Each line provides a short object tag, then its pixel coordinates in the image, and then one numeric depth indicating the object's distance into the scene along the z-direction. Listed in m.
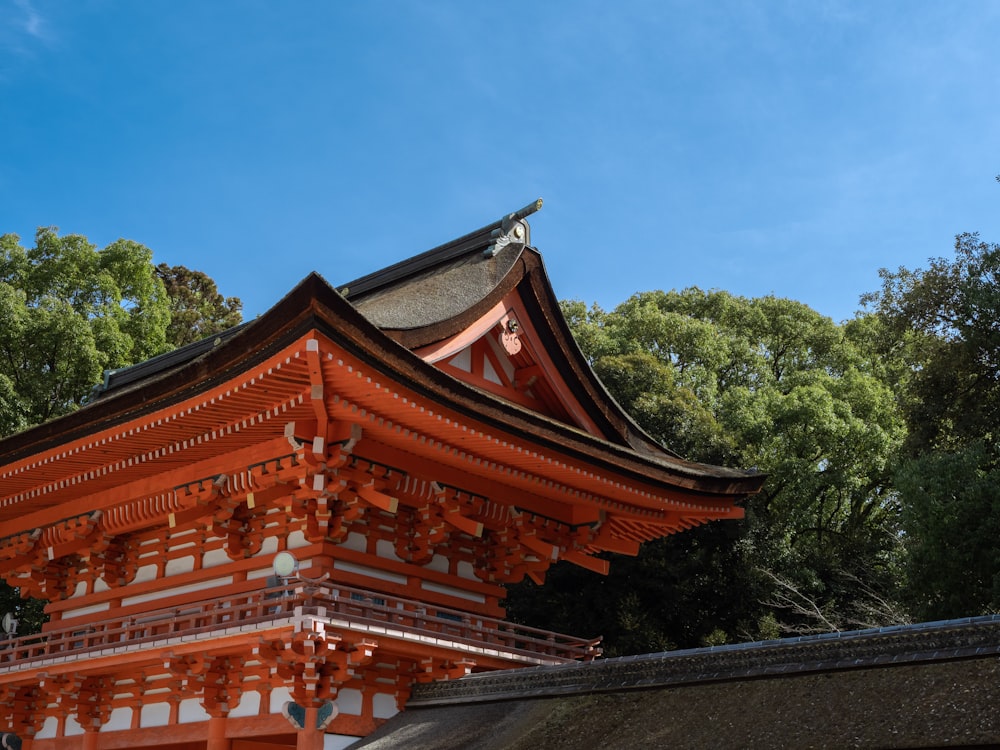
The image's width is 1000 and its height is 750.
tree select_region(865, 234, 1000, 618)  18.94
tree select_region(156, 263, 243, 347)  39.97
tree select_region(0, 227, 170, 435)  27.94
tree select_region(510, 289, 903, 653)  24.89
